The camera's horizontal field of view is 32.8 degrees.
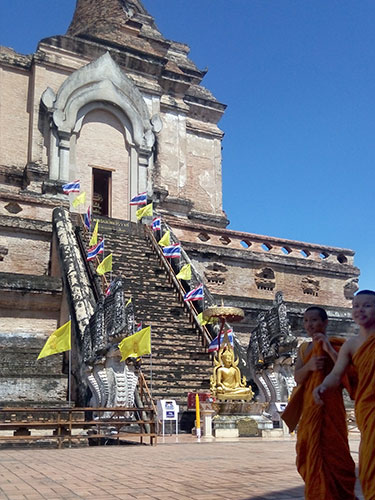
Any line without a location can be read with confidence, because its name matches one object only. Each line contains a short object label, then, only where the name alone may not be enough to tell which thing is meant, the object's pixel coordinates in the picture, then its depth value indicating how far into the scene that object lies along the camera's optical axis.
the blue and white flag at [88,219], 18.76
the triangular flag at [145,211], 20.00
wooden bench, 9.87
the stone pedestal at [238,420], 12.19
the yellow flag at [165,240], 18.47
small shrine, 12.26
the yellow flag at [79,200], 19.64
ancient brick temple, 19.77
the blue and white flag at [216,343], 14.22
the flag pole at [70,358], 13.56
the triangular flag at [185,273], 16.64
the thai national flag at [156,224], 19.86
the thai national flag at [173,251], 17.53
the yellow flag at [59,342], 11.63
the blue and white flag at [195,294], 15.60
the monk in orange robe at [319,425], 4.16
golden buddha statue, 12.59
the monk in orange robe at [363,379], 3.57
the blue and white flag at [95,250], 15.98
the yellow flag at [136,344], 11.20
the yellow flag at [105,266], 15.06
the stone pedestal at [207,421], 12.08
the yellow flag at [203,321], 14.27
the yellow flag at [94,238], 16.80
